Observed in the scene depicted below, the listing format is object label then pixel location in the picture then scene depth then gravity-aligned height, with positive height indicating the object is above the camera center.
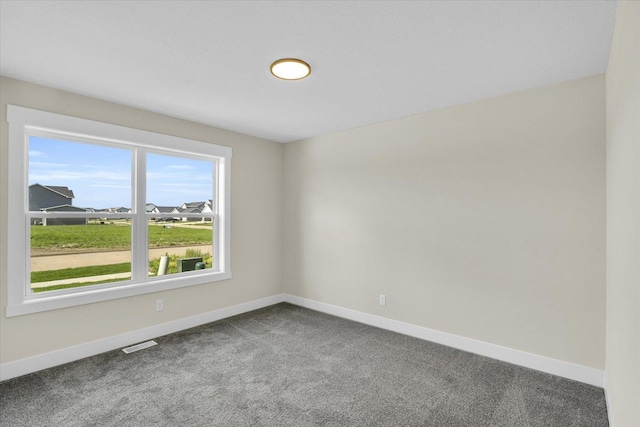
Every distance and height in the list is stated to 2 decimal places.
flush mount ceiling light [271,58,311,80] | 2.37 +1.13
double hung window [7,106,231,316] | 2.82 +0.04
